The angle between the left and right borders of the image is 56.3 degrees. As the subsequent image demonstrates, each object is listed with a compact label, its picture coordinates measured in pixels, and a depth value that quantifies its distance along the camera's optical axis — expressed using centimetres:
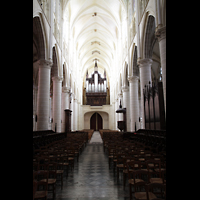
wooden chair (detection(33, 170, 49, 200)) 296
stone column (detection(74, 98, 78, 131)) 3300
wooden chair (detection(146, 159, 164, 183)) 372
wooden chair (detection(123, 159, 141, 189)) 389
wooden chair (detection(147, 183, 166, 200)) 243
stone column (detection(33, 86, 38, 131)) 2498
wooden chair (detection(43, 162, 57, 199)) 374
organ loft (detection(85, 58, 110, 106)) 4331
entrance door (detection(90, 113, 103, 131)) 4638
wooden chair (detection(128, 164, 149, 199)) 316
